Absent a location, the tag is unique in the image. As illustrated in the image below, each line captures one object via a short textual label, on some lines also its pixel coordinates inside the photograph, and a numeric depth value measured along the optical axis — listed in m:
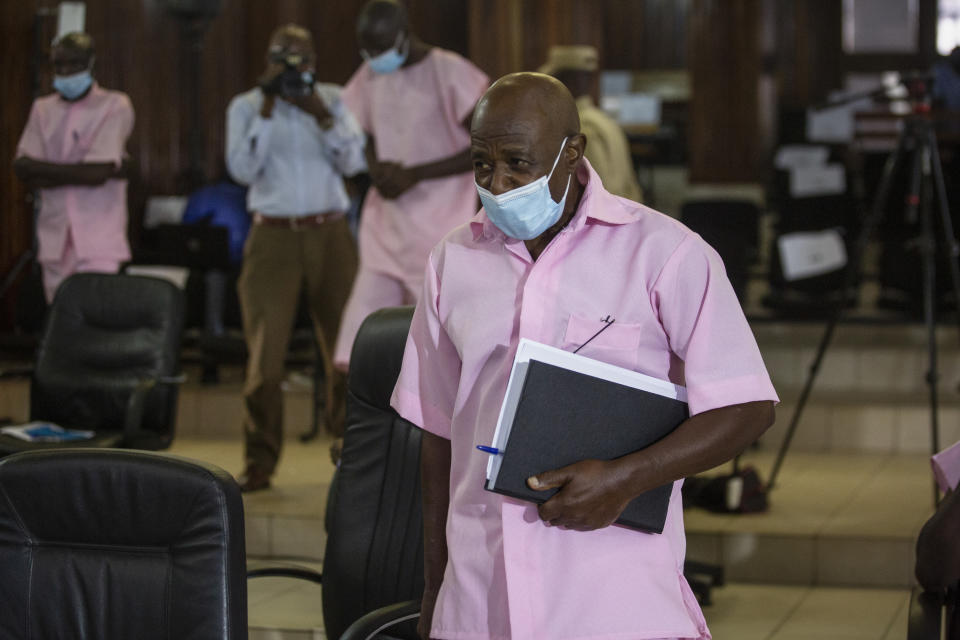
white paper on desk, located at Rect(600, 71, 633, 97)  19.94
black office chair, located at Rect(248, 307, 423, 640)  5.00
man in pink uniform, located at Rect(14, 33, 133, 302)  10.22
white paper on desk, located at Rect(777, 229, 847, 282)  9.94
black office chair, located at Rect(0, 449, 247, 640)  3.68
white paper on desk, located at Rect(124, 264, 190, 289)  11.42
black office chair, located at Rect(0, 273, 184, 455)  8.11
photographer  8.60
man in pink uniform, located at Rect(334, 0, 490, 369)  8.00
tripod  8.25
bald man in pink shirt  3.19
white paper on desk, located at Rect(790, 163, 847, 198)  13.68
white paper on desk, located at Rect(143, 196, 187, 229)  14.68
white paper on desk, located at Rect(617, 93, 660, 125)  17.27
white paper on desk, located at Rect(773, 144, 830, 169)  16.72
